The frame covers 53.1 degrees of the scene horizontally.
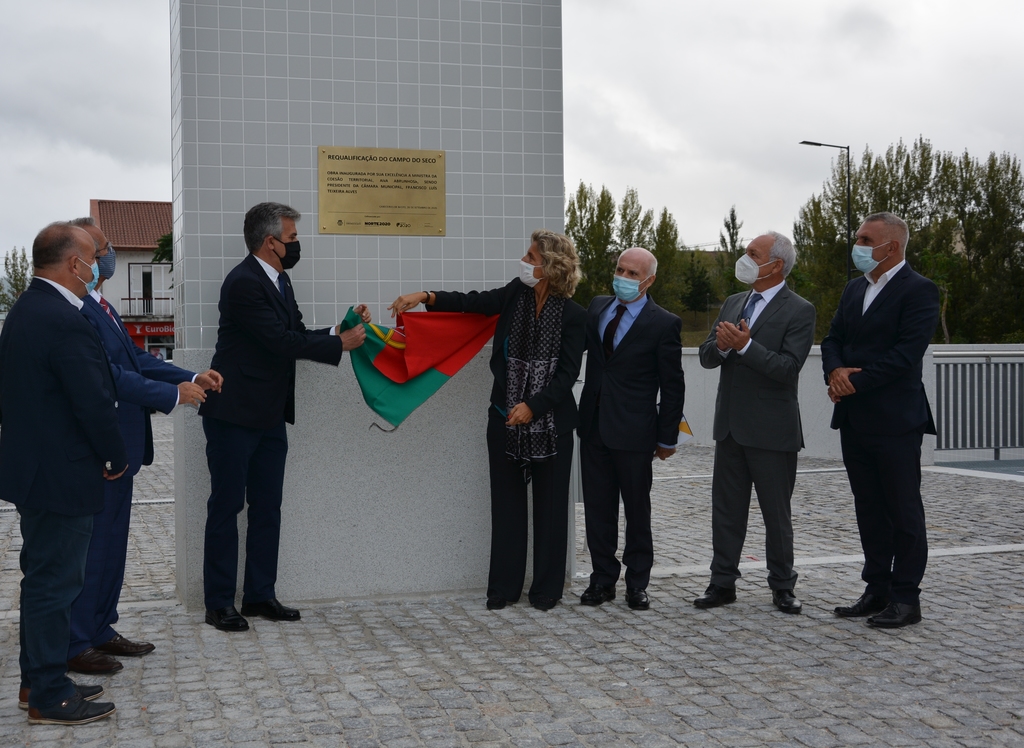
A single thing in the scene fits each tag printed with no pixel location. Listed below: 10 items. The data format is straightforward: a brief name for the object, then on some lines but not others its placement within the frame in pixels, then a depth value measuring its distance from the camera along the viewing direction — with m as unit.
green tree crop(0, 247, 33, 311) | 55.69
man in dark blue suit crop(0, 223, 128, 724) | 4.08
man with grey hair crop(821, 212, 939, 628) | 5.73
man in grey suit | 6.08
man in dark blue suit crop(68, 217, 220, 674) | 4.77
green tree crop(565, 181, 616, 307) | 56.78
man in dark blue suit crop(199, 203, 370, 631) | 5.66
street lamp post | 43.05
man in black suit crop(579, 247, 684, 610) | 6.17
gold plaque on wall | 6.41
